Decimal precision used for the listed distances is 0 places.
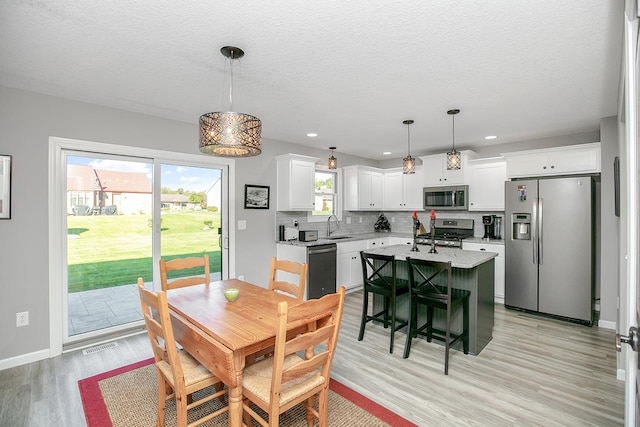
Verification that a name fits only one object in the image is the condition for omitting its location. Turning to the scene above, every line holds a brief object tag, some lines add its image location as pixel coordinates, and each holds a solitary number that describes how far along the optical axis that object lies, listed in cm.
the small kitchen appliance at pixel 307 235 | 479
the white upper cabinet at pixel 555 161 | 401
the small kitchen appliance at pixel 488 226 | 501
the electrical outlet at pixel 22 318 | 283
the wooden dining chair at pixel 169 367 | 162
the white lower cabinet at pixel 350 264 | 515
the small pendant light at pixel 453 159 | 354
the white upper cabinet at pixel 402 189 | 588
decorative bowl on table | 220
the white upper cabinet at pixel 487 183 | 483
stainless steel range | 500
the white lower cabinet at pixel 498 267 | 455
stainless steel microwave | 517
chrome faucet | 571
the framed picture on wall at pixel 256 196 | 445
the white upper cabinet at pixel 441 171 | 511
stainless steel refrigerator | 382
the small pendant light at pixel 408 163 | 381
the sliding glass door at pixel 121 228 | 327
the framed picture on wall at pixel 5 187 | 271
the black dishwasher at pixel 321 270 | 454
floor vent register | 307
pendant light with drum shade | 188
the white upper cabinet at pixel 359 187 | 593
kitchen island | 304
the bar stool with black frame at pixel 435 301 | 275
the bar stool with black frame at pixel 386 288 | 309
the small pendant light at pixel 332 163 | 487
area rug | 207
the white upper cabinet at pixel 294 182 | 473
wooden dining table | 161
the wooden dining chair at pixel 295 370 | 153
